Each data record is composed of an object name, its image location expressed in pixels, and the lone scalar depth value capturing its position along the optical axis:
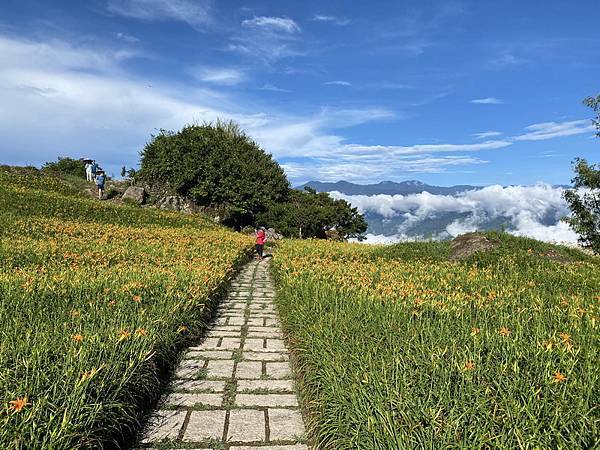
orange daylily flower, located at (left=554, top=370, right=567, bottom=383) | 2.52
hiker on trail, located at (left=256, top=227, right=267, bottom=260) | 15.27
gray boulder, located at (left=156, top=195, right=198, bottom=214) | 29.75
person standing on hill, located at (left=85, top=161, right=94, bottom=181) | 30.04
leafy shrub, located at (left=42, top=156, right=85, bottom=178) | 44.88
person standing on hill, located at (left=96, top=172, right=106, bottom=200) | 24.97
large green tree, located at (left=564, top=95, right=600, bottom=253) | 19.81
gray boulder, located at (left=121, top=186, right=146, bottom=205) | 27.16
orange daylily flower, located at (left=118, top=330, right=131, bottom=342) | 3.43
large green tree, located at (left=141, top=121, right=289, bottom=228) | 29.64
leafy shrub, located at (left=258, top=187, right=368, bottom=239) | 29.45
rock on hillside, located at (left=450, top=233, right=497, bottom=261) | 12.08
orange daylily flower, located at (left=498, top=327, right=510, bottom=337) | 3.49
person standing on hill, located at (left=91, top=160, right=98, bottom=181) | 30.84
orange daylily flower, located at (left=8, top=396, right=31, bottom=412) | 2.30
